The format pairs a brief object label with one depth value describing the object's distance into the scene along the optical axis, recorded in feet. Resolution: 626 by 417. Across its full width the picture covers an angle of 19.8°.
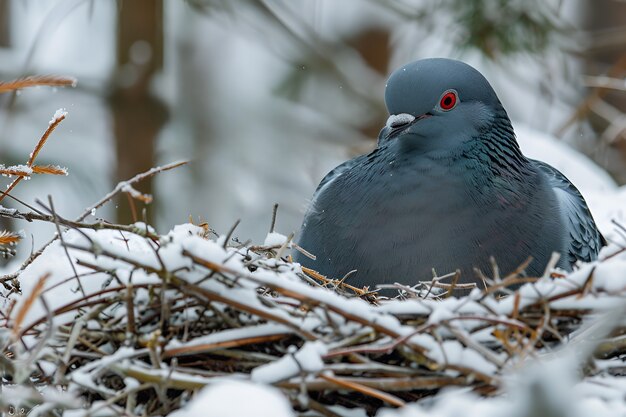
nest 12.84
